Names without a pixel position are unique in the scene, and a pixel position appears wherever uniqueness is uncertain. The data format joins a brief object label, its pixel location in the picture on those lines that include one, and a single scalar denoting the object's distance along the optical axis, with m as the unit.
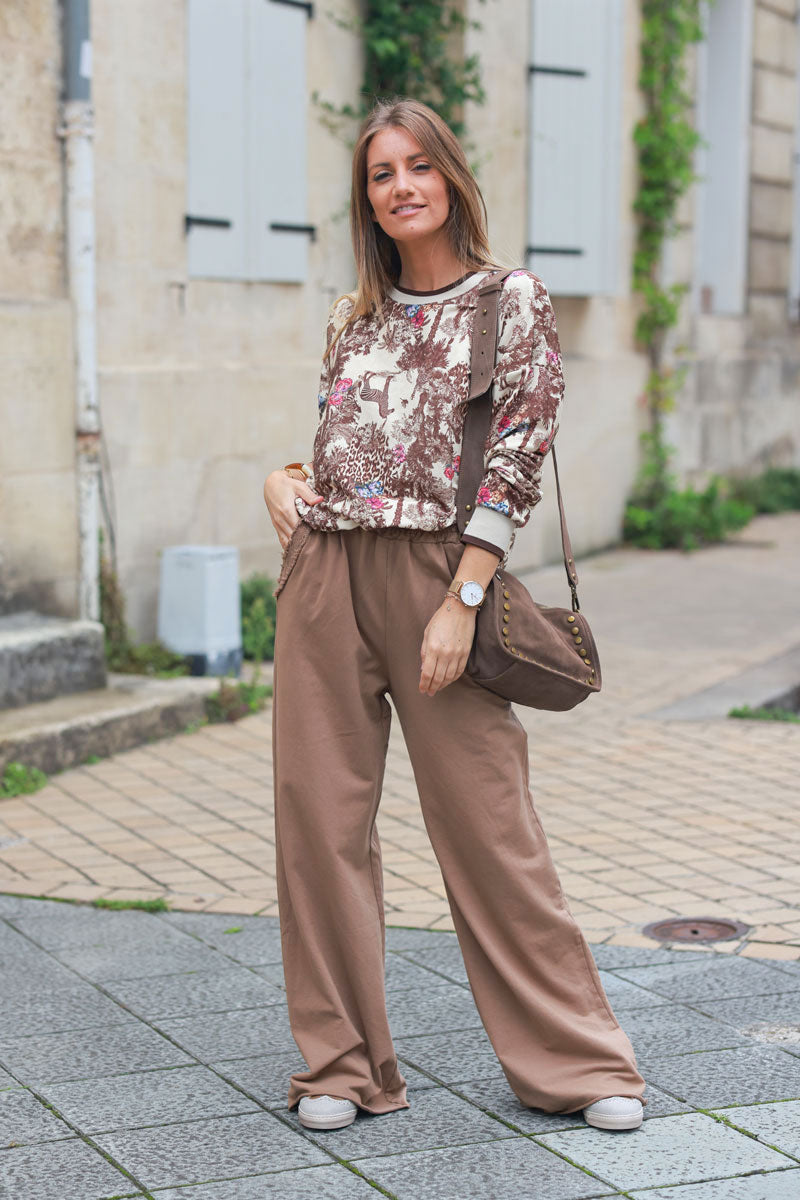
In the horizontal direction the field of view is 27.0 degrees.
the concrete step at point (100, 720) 5.75
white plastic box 7.05
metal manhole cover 4.13
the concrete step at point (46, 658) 6.12
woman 2.89
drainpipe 6.34
